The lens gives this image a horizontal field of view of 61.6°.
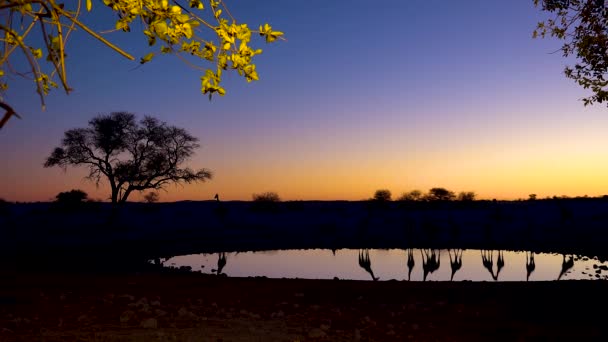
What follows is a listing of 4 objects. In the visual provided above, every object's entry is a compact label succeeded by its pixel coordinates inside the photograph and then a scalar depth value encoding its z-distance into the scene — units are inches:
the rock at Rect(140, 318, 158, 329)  345.7
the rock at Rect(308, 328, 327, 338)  335.0
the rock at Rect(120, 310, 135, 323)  362.0
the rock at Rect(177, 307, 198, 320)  379.6
